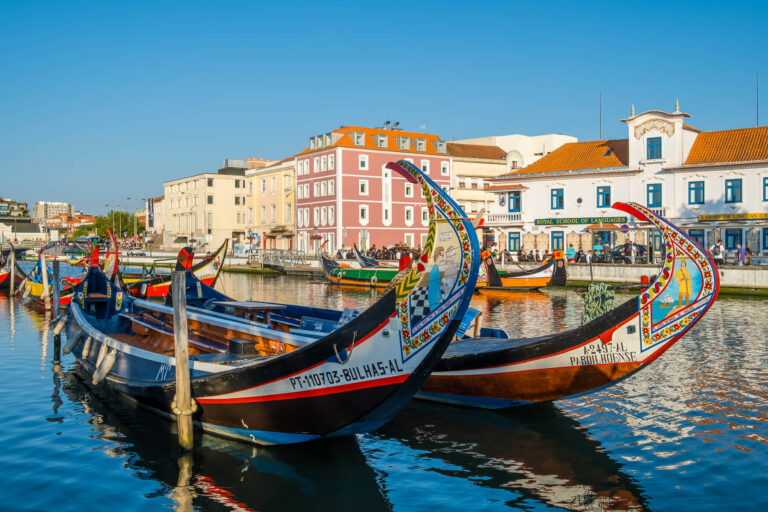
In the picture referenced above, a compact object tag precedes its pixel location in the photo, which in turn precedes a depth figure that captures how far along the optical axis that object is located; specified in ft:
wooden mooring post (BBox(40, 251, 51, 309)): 91.45
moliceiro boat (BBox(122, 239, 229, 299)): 89.35
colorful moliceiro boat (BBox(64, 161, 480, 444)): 26.94
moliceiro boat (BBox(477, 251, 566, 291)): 115.34
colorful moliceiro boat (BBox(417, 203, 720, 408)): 33.96
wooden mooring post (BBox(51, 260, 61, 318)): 63.00
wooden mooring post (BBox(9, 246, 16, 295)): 113.91
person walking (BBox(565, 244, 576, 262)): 140.67
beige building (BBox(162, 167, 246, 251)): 279.28
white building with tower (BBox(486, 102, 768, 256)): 128.57
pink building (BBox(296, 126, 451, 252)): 205.67
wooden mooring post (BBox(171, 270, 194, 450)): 31.30
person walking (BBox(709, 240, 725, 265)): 116.67
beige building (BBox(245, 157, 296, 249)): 234.38
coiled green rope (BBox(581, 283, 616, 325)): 53.36
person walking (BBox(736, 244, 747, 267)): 114.93
